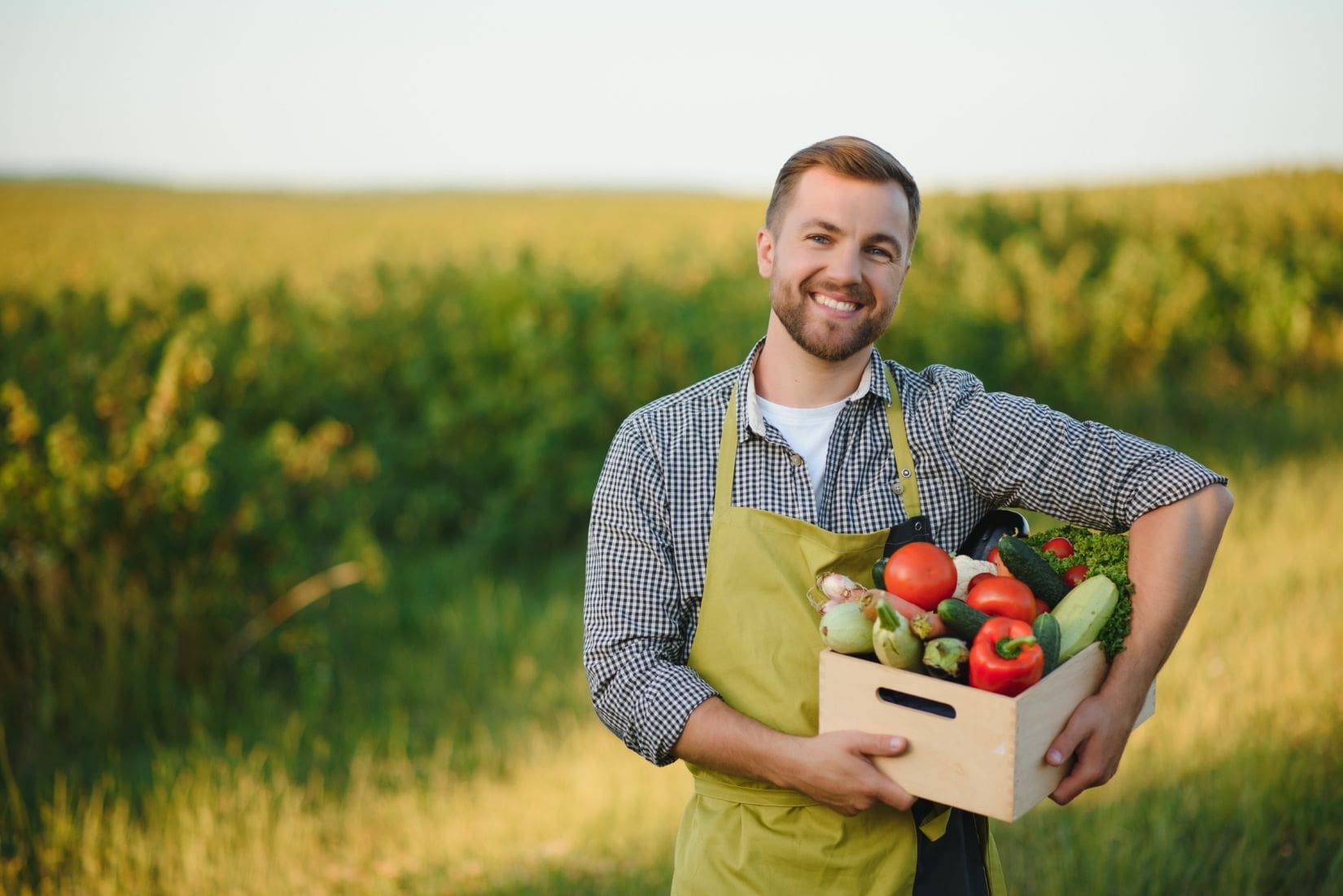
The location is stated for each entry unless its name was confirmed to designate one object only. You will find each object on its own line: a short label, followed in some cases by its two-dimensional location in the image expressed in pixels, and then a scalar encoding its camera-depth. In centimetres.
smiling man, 233
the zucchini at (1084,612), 220
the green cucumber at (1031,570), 225
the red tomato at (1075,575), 241
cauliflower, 224
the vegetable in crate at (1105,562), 230
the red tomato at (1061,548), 246
